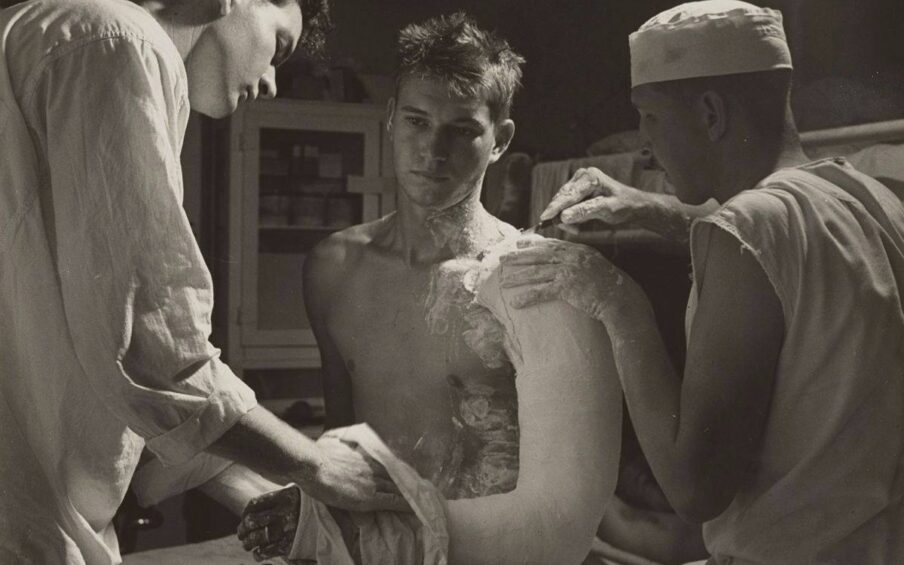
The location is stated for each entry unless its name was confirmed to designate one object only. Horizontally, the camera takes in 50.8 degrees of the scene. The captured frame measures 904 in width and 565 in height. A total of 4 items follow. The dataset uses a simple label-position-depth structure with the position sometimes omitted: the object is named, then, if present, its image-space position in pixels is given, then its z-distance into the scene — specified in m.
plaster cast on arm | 1.21
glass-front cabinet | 1.34
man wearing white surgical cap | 1.00
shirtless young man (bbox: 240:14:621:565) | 1.22
